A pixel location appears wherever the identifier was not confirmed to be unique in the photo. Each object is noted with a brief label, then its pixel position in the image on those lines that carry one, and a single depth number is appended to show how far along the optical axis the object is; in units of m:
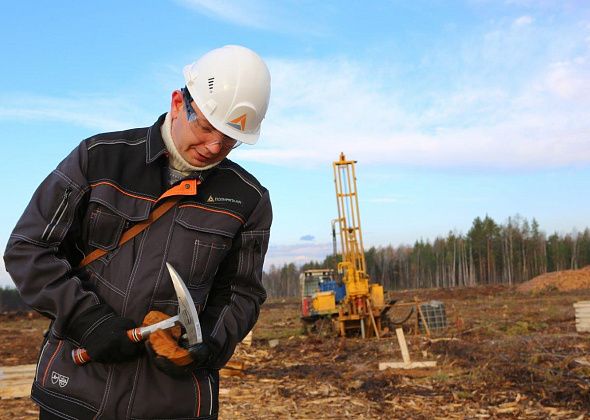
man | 2.06
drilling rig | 19.02
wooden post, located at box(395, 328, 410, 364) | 11.83
